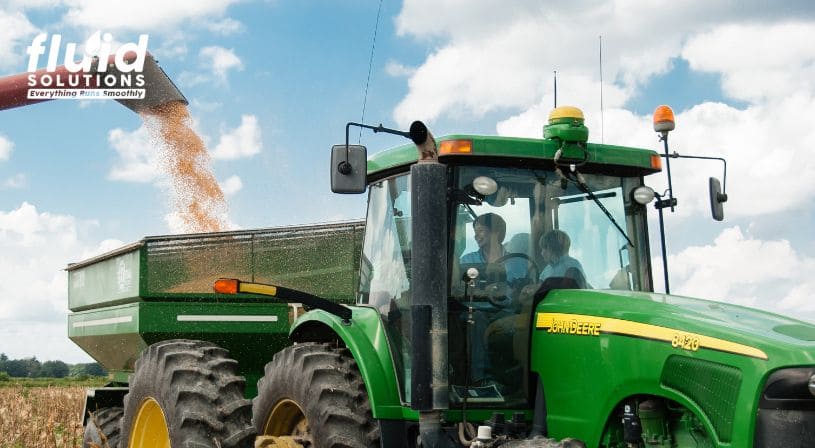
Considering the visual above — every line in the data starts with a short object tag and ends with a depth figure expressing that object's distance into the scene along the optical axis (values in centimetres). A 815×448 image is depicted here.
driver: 495
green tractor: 428
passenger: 507
